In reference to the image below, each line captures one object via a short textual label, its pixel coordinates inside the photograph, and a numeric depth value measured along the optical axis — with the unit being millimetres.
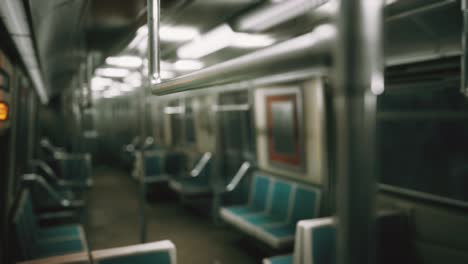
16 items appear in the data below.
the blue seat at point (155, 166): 8583
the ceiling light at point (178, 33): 4562
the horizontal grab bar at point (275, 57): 646
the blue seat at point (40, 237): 3173
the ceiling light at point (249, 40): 4526
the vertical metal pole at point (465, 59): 1630
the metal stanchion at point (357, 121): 566
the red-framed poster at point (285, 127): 4746
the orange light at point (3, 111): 3003
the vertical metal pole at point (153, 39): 1450
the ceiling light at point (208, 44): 4266
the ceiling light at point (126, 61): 6155
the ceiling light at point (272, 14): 3268
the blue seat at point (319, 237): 3119
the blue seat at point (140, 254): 2226
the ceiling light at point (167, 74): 7322
